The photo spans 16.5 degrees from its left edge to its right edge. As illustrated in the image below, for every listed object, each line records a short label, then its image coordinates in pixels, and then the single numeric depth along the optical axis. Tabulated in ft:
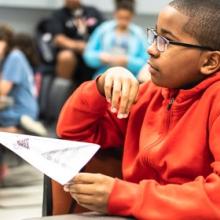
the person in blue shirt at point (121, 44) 19.59
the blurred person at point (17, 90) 16.56
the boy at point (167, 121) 5.20
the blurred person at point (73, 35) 22.35
